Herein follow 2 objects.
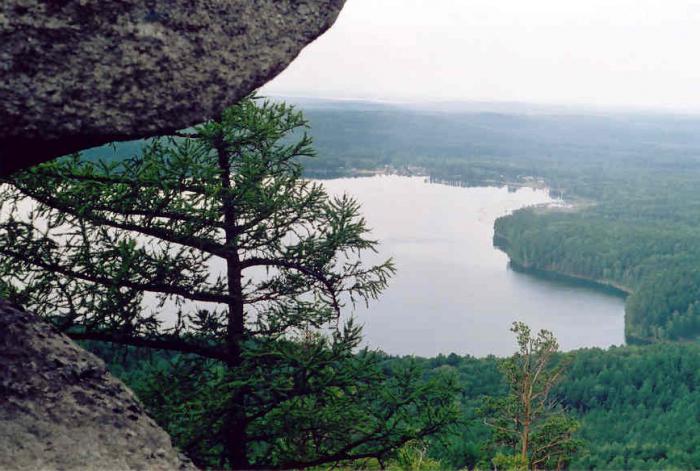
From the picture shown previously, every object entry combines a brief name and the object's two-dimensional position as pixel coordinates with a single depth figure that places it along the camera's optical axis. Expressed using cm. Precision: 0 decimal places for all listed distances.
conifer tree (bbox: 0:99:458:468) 555
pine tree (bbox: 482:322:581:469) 1234
